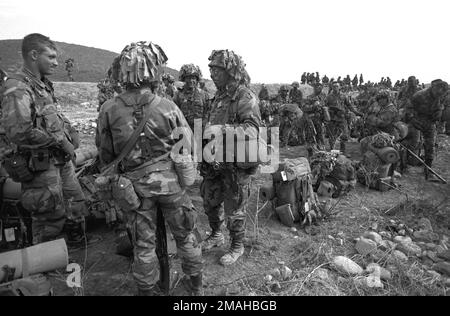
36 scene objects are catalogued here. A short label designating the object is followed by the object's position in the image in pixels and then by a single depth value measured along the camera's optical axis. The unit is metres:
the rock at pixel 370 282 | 3.05
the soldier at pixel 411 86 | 10.86
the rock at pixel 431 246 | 3.79
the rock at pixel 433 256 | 3.55
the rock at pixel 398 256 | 3.47
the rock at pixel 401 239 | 3.88
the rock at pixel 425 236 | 4.02
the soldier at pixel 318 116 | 8.48
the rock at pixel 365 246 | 3.64
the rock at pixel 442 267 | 3.29
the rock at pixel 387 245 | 3.74
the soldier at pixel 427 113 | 6.50
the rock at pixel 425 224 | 4.32
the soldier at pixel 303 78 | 28.46
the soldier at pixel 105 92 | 8.09
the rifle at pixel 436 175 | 6.37
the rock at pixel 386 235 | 4.13
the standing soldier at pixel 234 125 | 3.23
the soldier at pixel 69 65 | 26.80
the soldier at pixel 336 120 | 8.92
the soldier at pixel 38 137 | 2.89
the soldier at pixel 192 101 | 5.89
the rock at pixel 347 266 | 3.28
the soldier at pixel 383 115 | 6.62
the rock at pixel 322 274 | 3.16
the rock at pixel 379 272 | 3.21
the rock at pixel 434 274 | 3.21
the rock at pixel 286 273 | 3.24
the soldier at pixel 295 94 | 12.84
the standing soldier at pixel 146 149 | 2.41
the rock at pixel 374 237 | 3.92
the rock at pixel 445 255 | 3.50
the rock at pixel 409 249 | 3.68
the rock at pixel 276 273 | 3.26
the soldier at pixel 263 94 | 16.12
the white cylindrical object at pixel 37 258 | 2.40
